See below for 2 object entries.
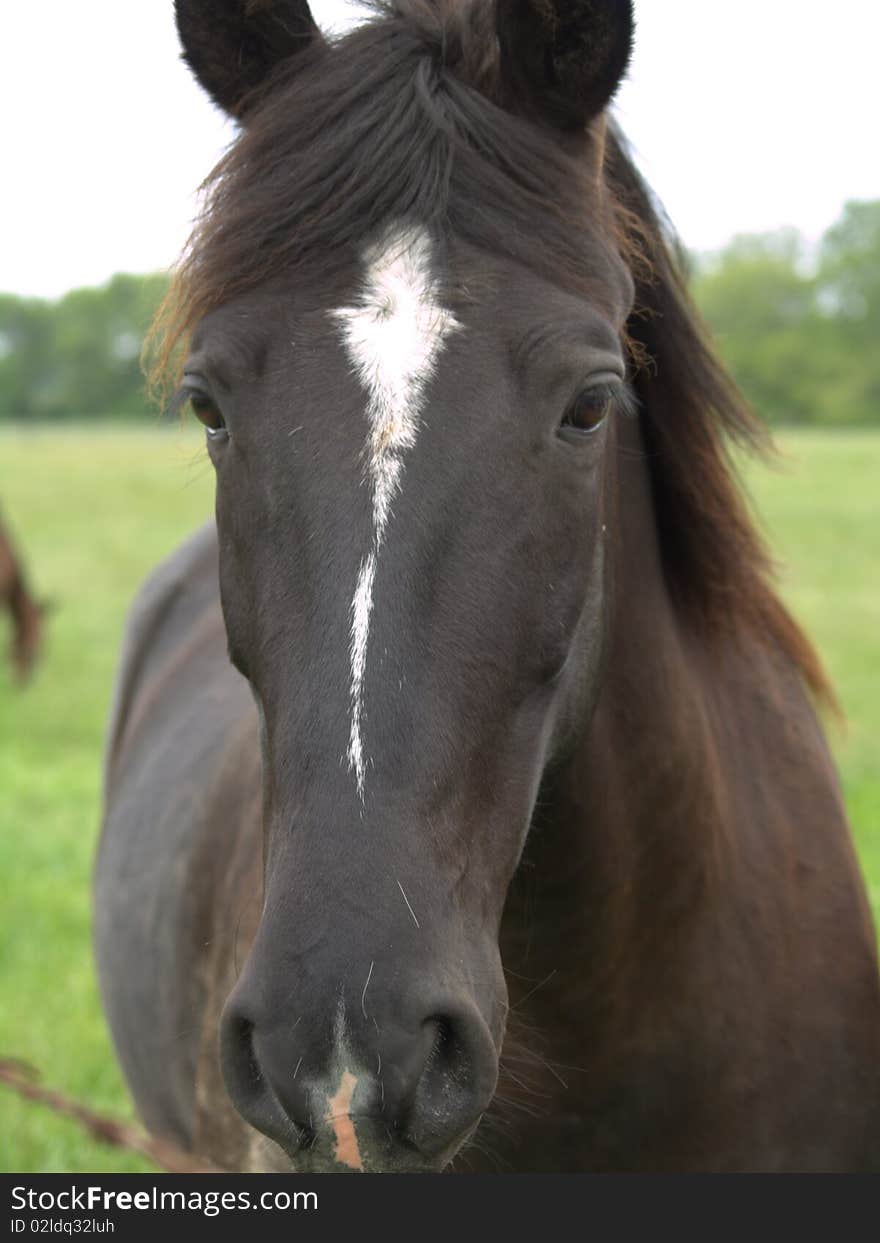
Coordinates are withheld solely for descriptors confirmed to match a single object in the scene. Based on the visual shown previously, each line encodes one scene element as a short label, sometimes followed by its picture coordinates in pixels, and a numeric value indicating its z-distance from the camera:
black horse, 1.15
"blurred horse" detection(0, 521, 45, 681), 10.25
